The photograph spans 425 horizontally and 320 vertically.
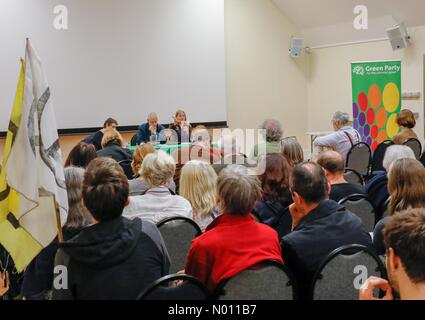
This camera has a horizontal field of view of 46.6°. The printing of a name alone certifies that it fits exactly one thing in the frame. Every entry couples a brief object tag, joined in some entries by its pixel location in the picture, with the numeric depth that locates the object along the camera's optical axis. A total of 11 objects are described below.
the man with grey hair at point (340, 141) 6.55
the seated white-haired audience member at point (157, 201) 3.12
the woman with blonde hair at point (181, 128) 7.86
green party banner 8.84
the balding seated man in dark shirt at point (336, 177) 3.63
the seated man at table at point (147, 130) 7.96
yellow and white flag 2.12
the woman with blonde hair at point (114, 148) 5.86
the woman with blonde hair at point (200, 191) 3.34
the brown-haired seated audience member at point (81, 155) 4.54
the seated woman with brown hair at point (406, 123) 6.44
